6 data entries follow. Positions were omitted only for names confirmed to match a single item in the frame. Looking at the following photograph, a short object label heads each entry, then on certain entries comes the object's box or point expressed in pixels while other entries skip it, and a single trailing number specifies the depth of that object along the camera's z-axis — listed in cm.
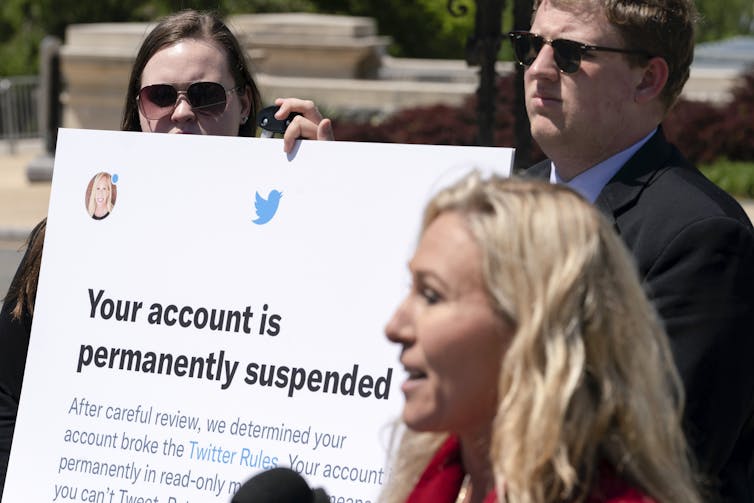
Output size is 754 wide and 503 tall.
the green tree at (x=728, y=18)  6119
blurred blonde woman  335
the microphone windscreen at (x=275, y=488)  369
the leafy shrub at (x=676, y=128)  2851
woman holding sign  595
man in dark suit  477
